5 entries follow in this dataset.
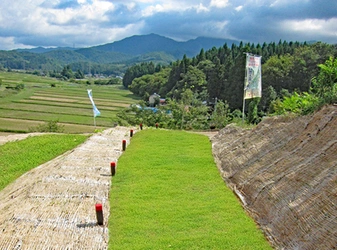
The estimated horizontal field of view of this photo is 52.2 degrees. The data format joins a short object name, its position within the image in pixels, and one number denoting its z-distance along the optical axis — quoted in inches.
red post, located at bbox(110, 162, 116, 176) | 365.3
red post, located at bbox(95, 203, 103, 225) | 248.4
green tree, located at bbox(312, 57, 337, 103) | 463.8
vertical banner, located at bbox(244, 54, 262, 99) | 528.6
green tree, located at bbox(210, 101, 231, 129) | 838.9
